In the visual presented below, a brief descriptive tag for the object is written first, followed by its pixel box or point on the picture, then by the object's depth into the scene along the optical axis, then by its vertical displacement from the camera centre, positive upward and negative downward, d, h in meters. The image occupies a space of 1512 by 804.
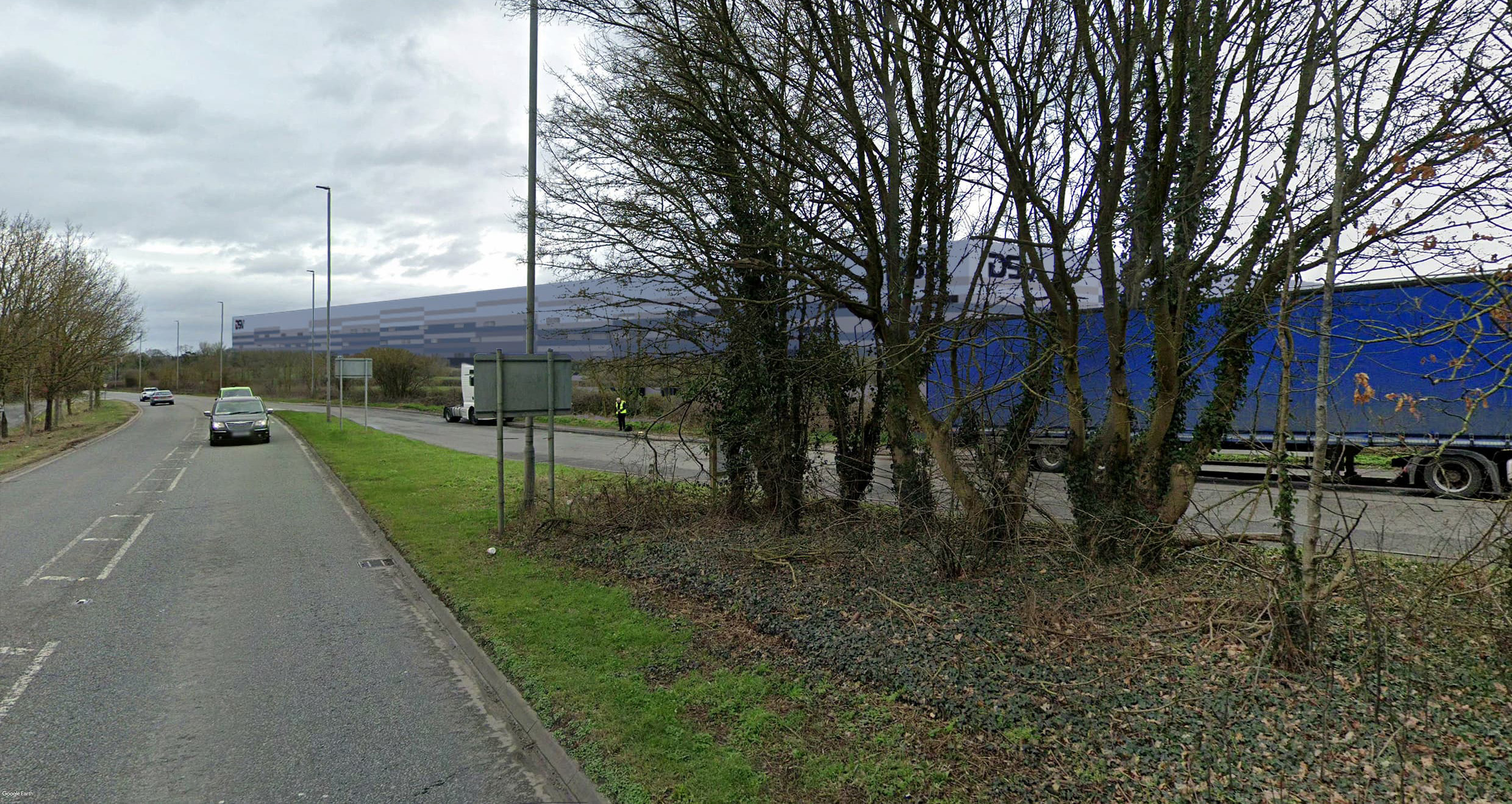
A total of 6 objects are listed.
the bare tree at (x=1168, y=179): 4.79 +1.48
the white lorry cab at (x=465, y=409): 39.41 -1.29
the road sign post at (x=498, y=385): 9.35 -0.02
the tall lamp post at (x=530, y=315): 10.16 +0.93
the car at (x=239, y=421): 24.58 -1.27
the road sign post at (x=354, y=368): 27.34 +0.50
